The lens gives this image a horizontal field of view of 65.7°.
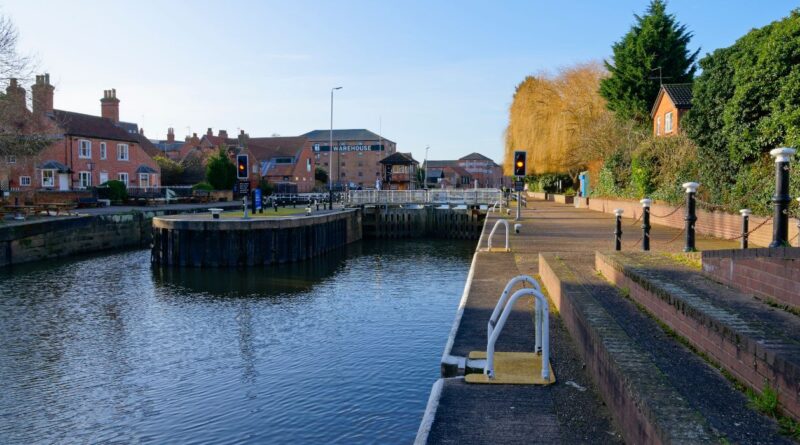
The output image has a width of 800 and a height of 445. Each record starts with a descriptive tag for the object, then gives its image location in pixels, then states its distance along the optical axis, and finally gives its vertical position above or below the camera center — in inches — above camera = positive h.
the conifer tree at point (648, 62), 1654.8 +347.1
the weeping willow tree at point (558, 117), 1934.1 +234.9
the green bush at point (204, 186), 2384.2 +14.8
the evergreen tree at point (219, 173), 2445.9 +68.4
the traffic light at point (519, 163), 1042.9 +46.2
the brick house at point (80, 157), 1926.7 +120.2
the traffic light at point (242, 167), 1019.9 +38.3
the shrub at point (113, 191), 1878.7 -2.0
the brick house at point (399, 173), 2534.4 +85.3
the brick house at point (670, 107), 1402.6 +197.4
